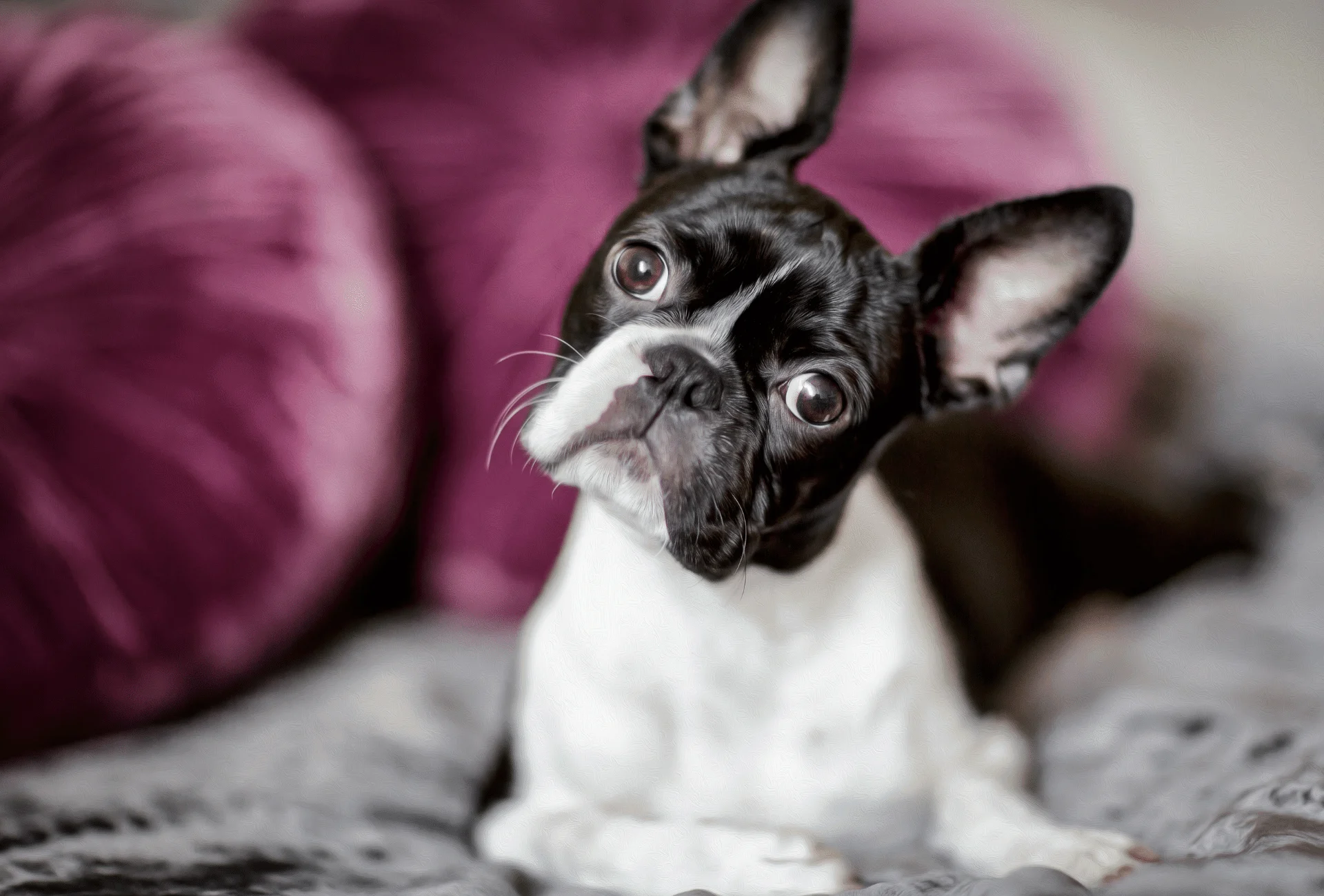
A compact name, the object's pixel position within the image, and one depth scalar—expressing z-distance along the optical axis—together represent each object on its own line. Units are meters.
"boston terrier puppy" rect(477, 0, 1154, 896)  0.77
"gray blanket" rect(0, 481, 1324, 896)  0.76
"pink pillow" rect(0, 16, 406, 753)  0.88
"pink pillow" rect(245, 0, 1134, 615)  0.97
